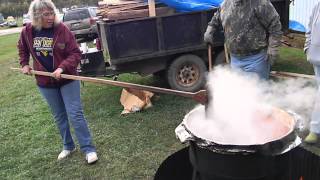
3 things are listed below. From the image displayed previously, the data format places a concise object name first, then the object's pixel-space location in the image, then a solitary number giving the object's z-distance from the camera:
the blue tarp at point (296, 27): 8.12
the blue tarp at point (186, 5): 6.27
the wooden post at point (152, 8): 6.11
